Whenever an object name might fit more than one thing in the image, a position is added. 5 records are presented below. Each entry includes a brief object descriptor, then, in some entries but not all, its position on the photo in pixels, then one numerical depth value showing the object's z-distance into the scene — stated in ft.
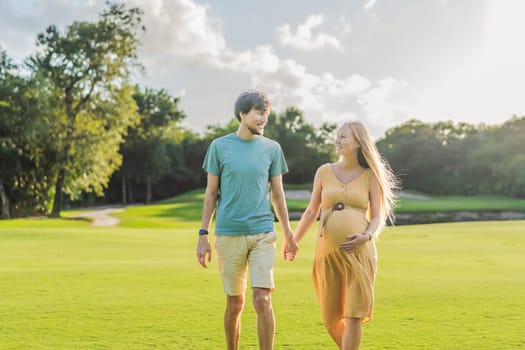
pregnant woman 17.26
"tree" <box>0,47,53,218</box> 129.49
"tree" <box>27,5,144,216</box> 139.64
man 17.38
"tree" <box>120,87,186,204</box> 223.30
